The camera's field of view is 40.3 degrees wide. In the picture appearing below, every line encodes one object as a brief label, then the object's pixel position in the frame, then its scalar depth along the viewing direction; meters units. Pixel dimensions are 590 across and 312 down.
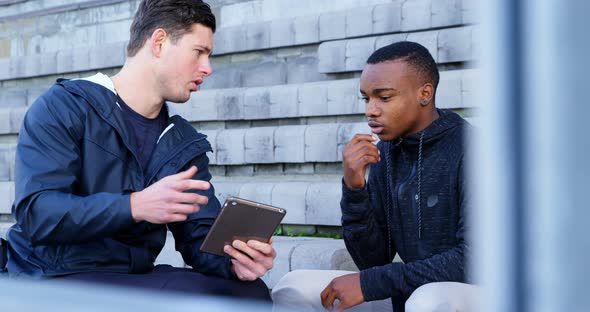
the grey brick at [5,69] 7.42
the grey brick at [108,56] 6.43
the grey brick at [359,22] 5.10
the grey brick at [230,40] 5.79
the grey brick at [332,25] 5.24
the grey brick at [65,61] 6.87
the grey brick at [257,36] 5.64
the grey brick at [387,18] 4.98
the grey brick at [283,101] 5.18
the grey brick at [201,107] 5.62
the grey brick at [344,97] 4.88
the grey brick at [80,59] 6.71
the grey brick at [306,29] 5.37
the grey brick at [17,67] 7.28
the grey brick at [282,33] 5.51
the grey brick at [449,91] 4.41
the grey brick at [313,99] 5.02
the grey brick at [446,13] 4.75
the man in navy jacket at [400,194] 2.44
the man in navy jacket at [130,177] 2.29
